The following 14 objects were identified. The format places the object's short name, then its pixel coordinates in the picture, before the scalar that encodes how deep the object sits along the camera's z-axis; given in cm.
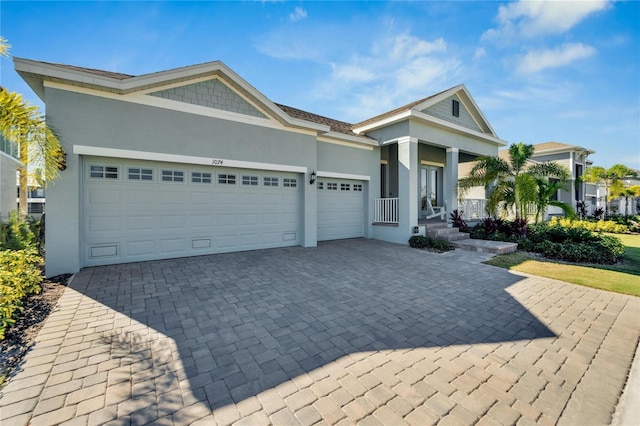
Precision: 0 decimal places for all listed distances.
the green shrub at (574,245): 819
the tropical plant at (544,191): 1205
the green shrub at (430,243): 955
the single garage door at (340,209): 1086
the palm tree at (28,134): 395
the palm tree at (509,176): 1180
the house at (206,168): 611
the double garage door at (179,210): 659
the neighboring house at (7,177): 1194
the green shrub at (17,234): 712
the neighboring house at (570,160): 2203
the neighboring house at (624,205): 2641
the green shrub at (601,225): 1572
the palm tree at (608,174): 2070
